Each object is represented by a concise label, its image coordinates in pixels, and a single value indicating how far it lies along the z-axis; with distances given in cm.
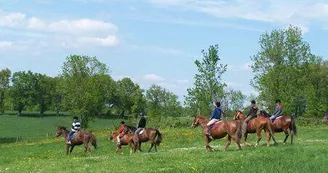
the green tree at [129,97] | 13912
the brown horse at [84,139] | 3316
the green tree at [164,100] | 12600
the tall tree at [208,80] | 6156
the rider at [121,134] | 3377
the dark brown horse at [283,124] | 2997
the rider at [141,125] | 3130
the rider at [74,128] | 3353
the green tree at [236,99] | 12600
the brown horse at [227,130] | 2550
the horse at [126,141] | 3288
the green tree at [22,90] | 13462
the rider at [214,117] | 2642
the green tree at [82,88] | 8344
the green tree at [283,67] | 6950
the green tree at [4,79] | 14323
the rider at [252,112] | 2858
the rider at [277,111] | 3012
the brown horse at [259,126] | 2728
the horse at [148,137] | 3067
